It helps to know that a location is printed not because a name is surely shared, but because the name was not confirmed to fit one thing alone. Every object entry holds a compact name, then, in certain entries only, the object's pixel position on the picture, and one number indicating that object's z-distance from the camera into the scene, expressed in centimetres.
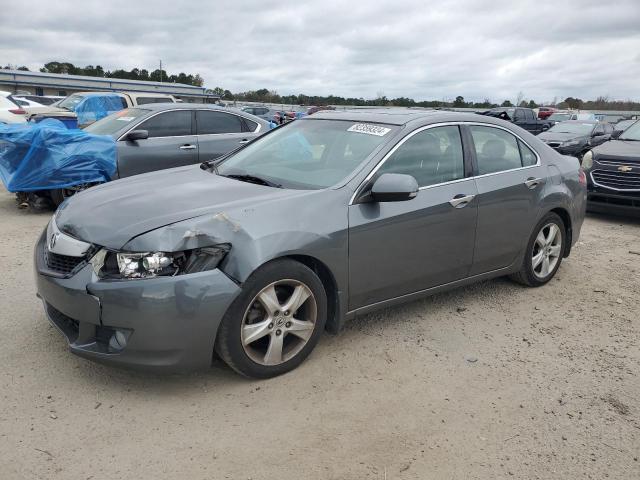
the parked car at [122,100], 1260
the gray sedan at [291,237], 296
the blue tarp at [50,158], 739
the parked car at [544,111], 3798
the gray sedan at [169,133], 793
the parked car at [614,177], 802
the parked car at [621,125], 1825
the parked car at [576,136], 1486
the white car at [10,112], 1299
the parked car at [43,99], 2560
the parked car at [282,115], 2986
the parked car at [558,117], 2722
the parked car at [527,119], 2808
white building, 3515
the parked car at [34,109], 1336
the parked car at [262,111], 3101
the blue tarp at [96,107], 1518
